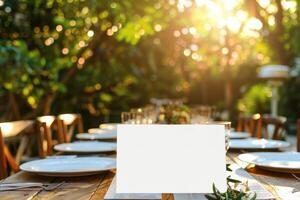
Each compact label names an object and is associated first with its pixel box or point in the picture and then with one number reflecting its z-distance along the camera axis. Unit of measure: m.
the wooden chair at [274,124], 2.97
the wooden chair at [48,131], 2.42
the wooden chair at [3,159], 1.79
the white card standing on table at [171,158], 0.87
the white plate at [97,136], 2.20
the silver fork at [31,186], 1.07
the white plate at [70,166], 1.19
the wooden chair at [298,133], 2.29
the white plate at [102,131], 2.57
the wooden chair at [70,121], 2.88
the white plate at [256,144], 1.80
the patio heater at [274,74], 6.69
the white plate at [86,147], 1.71
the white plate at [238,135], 2.30
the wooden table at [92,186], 1.00
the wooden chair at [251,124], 3.12
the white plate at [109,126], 2.86
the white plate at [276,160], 1.26
